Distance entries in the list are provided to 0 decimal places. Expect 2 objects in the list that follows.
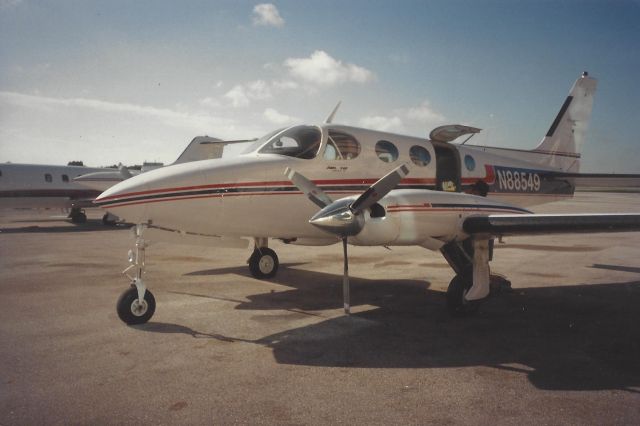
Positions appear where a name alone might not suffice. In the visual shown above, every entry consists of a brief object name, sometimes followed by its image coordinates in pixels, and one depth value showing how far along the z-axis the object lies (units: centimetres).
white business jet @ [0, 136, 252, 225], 2438
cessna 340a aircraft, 663
